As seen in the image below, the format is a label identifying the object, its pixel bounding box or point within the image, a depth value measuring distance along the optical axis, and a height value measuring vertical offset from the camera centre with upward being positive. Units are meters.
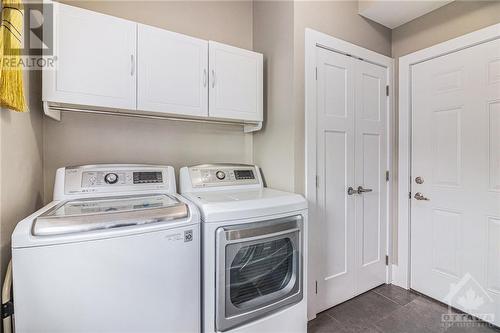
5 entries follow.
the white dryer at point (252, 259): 1.29 -0.54
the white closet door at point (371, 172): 2.14 -0.05
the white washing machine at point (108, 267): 0.95 -0.43
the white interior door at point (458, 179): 1.78 -0.10
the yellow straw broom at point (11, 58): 0.97 +0.45
